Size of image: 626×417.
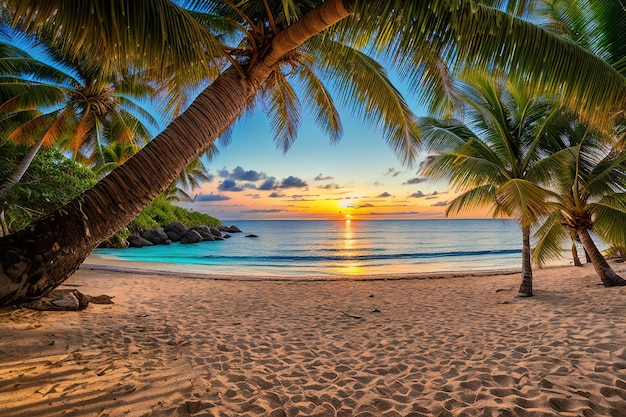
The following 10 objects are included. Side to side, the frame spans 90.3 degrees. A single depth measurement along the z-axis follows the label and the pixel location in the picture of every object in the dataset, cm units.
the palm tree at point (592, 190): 691
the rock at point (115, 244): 2443
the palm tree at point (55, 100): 854
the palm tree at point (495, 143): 717
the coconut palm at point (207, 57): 267
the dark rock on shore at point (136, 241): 2644
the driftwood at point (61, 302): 500
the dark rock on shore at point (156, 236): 2839
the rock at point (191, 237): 3063
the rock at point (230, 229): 4753
